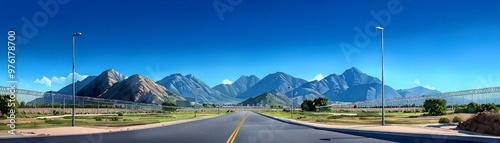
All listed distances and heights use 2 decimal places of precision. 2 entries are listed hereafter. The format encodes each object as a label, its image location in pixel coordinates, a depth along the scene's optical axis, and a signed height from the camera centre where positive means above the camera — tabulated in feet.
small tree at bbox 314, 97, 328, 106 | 463.17 -12.63
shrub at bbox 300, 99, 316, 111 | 494.96 -18.51
